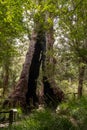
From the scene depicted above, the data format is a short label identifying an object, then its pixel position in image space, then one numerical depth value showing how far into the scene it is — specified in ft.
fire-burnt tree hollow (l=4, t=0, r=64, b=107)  24.78
